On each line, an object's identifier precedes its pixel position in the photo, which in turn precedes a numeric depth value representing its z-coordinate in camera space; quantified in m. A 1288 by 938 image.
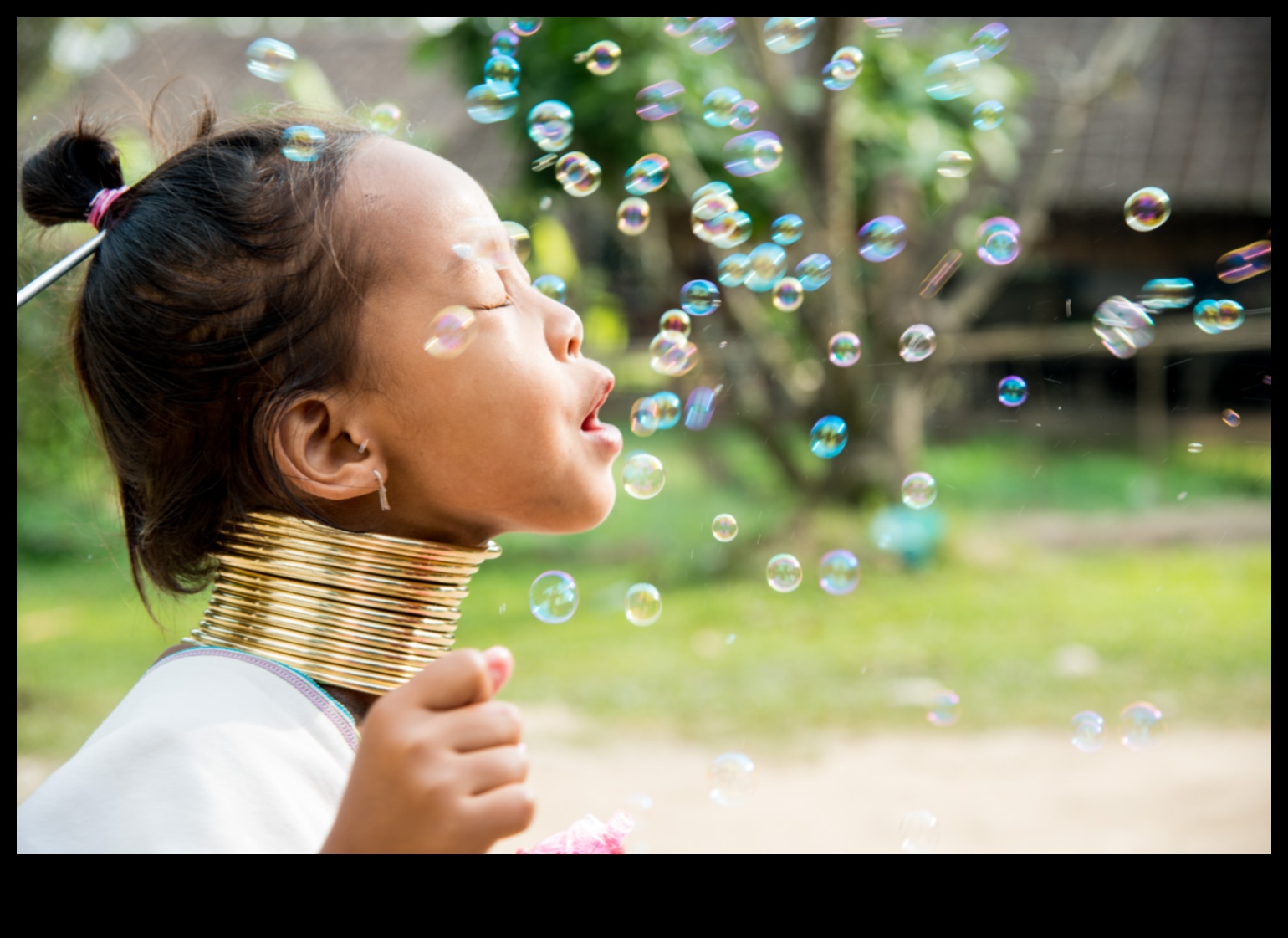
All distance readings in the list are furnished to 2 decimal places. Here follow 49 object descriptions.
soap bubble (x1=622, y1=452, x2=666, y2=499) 1.79
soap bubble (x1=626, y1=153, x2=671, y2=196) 1.95
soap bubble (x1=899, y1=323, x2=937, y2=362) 2.06
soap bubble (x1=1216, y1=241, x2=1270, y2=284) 2.11
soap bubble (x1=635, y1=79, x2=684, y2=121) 2.49
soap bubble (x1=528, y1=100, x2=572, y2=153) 1.93
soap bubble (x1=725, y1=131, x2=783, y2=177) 2.37
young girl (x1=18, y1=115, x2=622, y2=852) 1.16
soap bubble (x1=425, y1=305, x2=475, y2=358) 1.16
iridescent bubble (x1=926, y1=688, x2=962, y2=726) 2.14
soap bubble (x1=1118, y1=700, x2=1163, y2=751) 2.05
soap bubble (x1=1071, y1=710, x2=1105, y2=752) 1.98
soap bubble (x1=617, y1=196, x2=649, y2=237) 2.06
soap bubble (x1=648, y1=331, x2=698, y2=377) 1.91
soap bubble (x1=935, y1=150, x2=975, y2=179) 2.23
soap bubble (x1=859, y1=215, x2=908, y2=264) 2.21
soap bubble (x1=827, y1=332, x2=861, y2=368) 2.13
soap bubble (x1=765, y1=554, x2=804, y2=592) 2.05
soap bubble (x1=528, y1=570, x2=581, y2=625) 1.65
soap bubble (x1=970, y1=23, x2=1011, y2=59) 2.29
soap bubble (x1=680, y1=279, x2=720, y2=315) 2.03
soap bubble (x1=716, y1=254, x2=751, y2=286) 2.01
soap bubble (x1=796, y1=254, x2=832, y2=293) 2.32
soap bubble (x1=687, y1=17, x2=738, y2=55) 2.23
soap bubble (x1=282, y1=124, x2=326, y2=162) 1.29
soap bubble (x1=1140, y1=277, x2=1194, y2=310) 2.14
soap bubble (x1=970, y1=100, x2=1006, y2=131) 2.29
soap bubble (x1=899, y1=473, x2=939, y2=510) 2.14
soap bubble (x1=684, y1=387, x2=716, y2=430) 2.10
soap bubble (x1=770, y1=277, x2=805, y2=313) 2.20
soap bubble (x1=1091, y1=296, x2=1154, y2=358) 2.08
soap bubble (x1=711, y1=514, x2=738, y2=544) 1.91
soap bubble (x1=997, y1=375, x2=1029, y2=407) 2.25
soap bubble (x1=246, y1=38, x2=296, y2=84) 1.79
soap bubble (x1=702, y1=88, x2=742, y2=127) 2.29
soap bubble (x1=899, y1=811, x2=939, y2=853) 1.82
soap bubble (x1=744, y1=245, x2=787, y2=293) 2.16
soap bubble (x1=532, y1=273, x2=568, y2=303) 1.81
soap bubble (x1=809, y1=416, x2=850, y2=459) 2.12
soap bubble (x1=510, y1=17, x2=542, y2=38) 2.10
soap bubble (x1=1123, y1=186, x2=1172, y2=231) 2.11
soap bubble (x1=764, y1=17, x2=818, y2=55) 2.23
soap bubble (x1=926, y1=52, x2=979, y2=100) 2.27
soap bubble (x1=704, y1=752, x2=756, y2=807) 1.81
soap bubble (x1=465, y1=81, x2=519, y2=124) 1.99
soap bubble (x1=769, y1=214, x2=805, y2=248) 2.22
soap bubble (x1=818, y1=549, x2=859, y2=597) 2.31
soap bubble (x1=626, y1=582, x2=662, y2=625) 1.79
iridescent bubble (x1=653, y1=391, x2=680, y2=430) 1.92
